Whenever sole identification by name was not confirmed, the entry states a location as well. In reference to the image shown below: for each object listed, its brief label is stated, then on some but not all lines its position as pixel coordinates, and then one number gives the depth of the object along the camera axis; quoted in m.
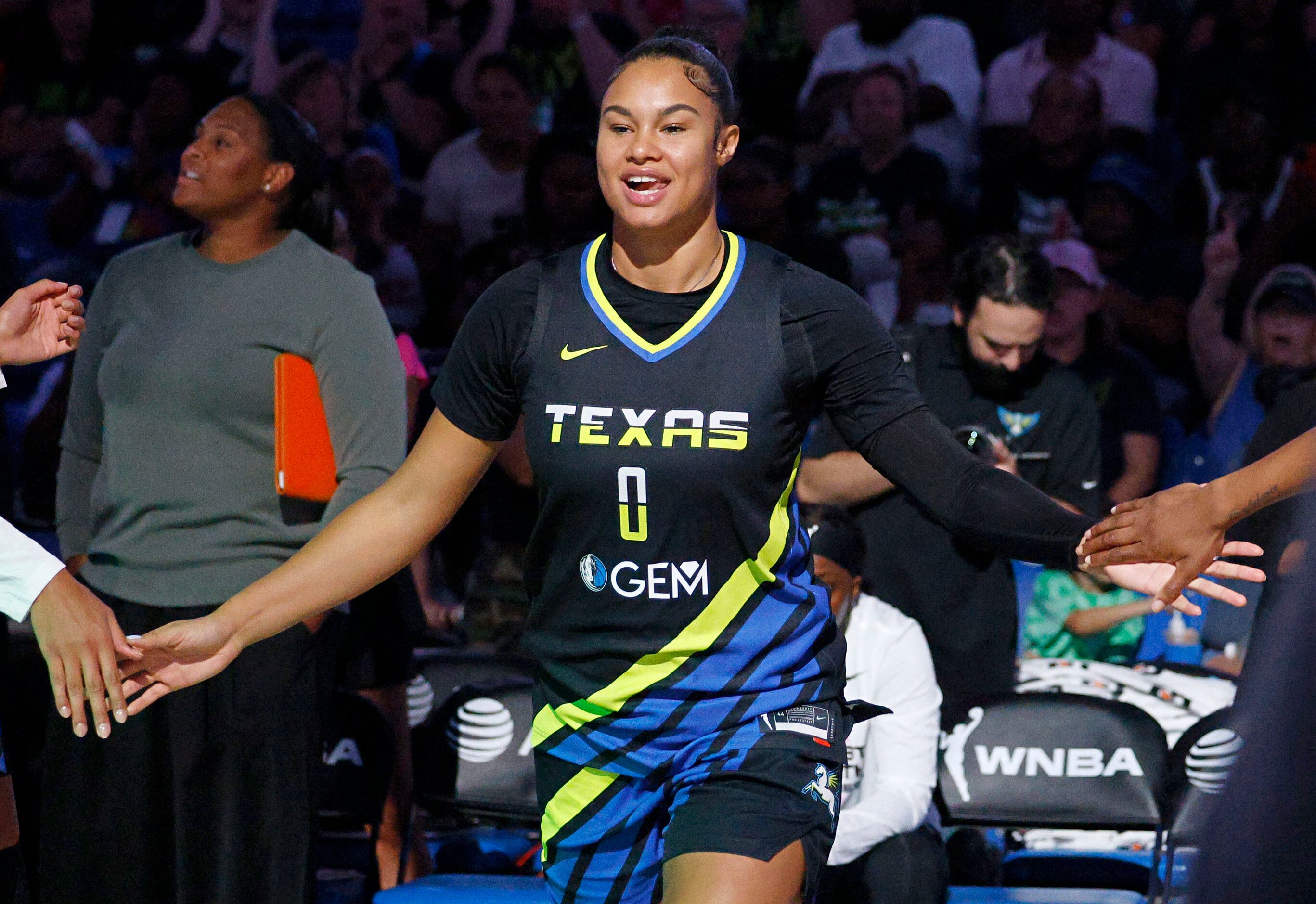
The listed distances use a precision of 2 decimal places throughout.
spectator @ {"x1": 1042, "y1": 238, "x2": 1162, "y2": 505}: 12.30
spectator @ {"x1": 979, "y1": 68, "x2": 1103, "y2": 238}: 14.37
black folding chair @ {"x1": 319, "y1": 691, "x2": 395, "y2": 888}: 9.30
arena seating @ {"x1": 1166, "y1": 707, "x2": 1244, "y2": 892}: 8.39
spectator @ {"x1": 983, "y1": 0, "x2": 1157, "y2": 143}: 14.70
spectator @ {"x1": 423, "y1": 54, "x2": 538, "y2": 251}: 15.28
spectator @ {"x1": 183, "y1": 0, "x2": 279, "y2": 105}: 17.05
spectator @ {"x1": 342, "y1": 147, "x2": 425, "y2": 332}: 14.77
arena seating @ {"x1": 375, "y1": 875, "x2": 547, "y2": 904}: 8.46
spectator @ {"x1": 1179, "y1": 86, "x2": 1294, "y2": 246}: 13.84
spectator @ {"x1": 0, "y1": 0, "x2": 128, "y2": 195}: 17.02
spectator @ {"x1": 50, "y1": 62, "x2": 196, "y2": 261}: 15.68
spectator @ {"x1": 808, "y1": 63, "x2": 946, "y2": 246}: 14.46
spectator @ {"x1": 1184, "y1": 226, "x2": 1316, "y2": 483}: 12.01
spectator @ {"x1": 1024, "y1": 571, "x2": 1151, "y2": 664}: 11.34
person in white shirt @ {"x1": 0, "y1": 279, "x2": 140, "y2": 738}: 6.26
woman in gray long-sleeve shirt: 7.80
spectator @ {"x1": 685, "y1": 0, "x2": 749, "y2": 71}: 15.58
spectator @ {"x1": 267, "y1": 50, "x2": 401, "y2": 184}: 16.00
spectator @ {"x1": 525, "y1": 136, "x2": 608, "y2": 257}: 14.28
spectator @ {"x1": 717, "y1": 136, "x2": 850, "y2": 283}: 13.44
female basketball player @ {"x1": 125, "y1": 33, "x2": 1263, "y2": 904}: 5.76
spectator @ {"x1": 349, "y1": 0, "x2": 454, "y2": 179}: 16.66
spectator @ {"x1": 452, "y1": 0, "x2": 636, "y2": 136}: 15.86
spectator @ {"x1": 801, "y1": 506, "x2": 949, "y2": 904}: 8.29
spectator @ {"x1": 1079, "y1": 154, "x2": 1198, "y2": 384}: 13.55
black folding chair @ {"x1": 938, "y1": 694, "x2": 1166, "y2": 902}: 8.91
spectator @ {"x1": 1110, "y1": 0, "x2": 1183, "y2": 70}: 15.32
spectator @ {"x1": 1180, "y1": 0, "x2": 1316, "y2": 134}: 14.45
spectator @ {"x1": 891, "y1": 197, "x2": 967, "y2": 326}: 13.90
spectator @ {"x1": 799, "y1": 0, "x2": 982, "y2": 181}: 15.07
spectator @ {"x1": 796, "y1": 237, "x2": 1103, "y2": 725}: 9.91
